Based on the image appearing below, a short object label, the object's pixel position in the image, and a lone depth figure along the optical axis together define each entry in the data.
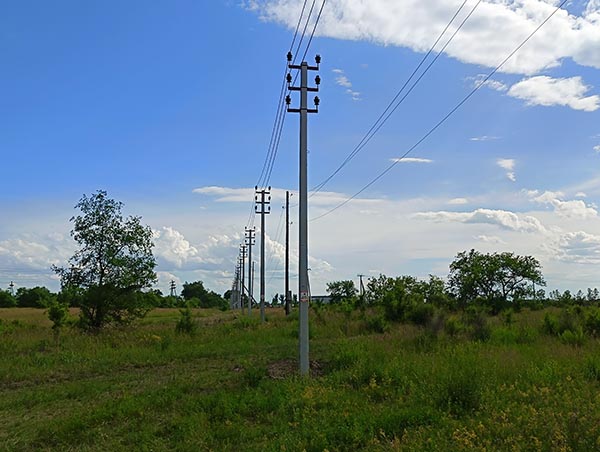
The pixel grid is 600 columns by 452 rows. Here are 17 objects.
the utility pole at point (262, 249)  36.67
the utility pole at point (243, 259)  67.84
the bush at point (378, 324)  22.56
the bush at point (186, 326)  24.17
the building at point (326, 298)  60.49
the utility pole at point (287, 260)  41.47
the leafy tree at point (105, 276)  25.11
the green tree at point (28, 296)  83.88
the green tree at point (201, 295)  131.38
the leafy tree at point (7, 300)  84.19
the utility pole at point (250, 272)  57.15
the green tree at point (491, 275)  53.44
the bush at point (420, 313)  24.45
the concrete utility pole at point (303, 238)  13.10
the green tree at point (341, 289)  59.19
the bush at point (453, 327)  18.14
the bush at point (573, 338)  15.40
